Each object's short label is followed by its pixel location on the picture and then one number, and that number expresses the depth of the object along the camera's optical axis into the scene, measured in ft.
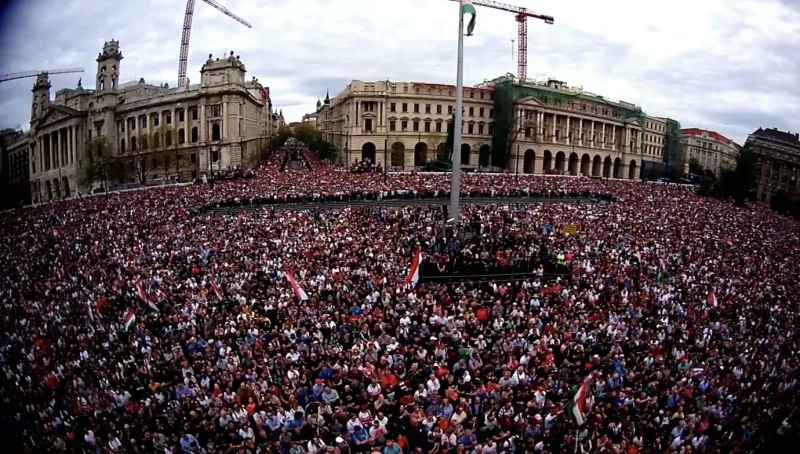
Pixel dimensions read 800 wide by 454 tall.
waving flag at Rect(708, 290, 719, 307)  46.09
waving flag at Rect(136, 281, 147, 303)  46.11
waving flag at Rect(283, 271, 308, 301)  51.11
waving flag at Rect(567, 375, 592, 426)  32.34
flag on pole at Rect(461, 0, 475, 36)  69.62
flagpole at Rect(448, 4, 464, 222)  73.05
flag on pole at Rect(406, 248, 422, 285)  55.72
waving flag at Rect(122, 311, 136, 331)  38.83
